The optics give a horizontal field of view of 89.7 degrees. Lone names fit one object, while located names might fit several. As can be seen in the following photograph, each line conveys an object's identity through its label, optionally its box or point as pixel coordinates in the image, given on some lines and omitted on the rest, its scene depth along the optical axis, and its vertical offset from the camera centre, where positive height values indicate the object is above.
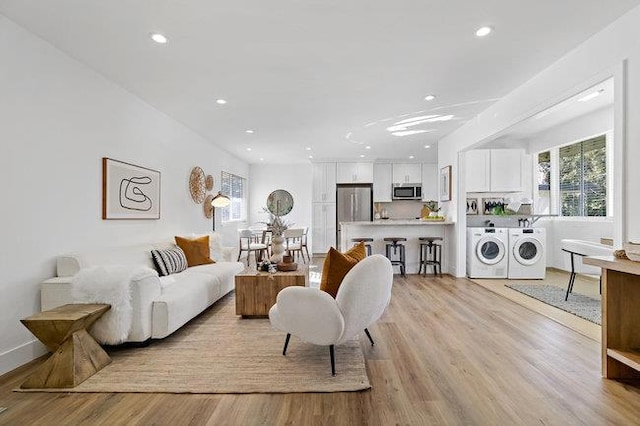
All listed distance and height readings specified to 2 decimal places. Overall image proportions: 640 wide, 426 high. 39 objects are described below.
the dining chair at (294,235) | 7.04 -0.46
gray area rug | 3.54 -1.07
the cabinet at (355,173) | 8.54 +1.11
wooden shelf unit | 2.19 -0.70
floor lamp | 5.43 +0.22
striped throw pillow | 3.65 -0.55
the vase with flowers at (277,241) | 3.81 -0.32
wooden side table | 2.12 -0.92
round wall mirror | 9.06 +0.35
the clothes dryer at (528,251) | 5.42 -0.60
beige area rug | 2.10 -1.13
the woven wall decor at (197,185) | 5.40 +0.51
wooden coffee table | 3.47 -0.85
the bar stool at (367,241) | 5.86 -0.48
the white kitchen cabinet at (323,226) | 8.59 -0.31
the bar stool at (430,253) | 5.84 -0.71
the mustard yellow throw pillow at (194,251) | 4.29 -0.49
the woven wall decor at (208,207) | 5.98 +0.13
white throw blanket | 2.52 -0.65
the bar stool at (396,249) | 5.75 -0.63
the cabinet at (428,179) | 8.77 +0.98
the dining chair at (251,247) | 6.68 -0.69
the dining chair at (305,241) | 7.54 -0.71
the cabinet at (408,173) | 8.75 +1.13
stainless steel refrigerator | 8.47 +0.31
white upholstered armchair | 2.21 -0.65
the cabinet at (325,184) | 8.57 +0.82
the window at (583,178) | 5.32 +0.67
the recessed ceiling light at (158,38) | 2.53 +1.41
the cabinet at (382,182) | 8.73 +0.89
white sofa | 2.58 -0.71
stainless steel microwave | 8.66 +0.64
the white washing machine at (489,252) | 5.46 -0.63
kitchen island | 5.99 -0.36
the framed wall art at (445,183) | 5.93 +0.60
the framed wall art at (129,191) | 3.37 +0.27
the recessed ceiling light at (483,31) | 2.51 +1.45
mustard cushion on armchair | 2.48 -0.43
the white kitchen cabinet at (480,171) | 6.21 +0.85
